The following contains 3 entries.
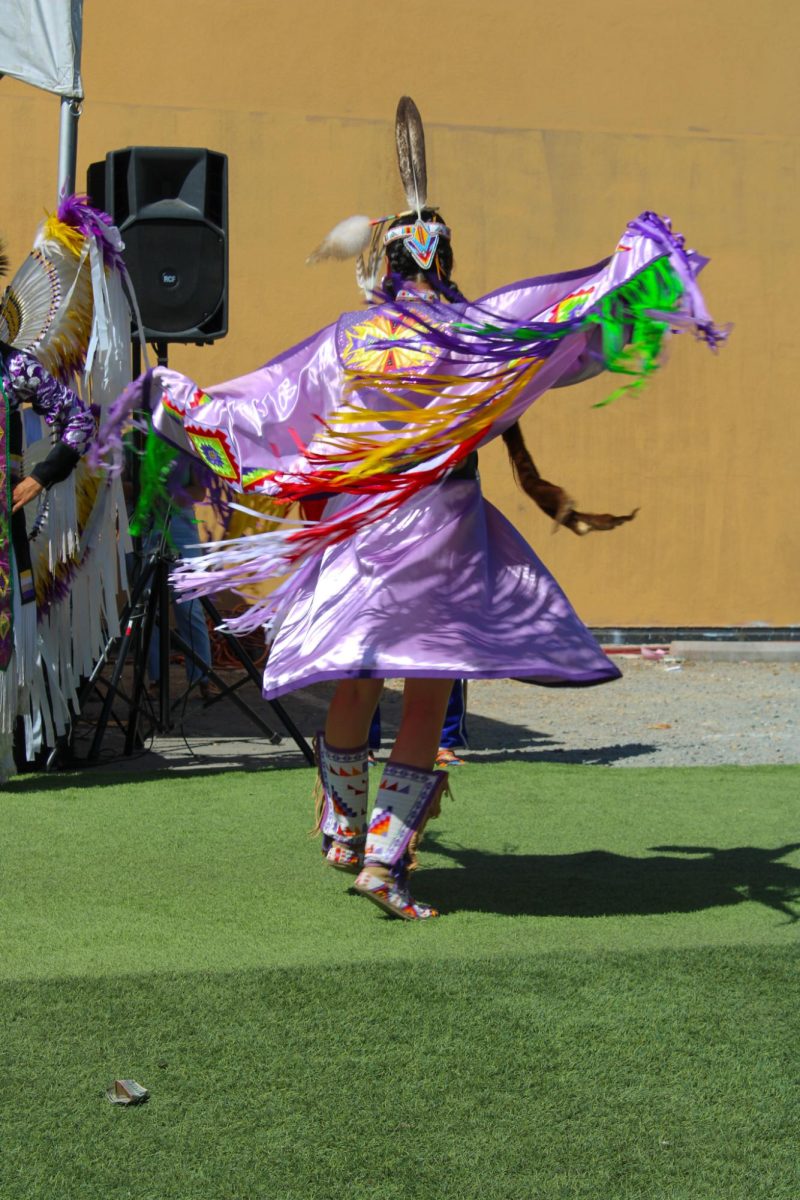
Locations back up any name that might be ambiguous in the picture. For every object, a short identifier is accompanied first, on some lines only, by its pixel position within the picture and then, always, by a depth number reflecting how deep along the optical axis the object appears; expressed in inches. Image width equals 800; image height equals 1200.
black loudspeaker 483.2
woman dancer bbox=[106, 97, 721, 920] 255.4
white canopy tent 448.8
